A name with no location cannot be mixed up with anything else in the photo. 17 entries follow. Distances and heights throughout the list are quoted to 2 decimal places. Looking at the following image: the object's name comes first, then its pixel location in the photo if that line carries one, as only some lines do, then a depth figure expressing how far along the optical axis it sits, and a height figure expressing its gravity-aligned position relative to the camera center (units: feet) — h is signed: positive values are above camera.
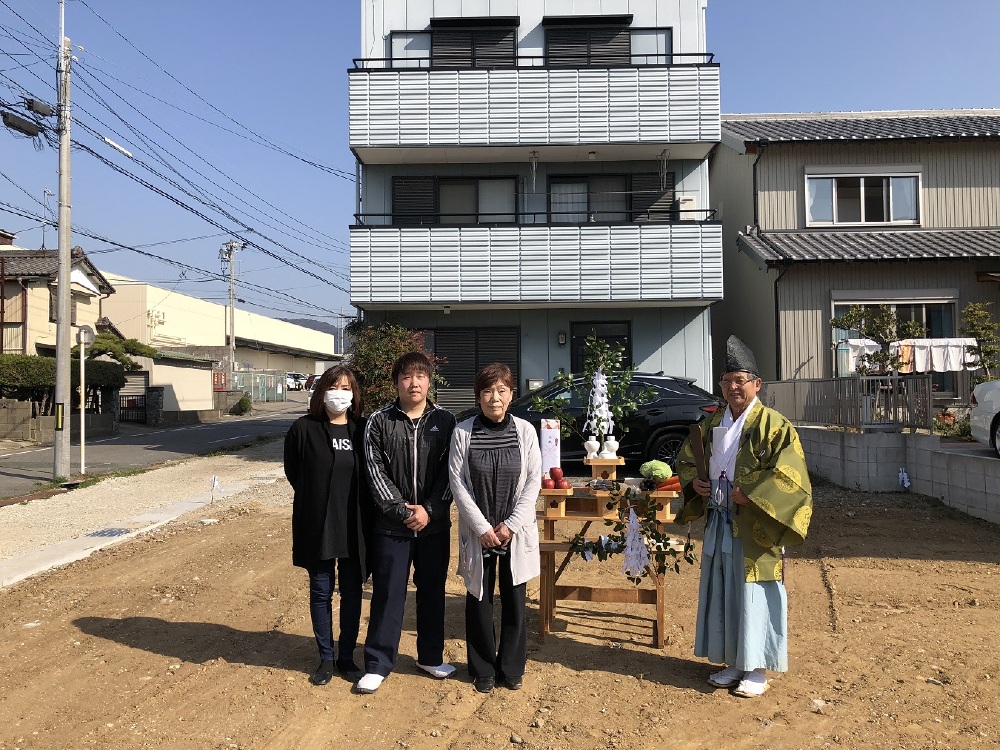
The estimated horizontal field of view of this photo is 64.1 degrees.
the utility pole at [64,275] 46.19 +7.43
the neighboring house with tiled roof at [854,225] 50.01 +11.12
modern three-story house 48.75 +14.16
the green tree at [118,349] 90.84 +6.23
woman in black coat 14.25 -2.01
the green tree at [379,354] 45.19 +2.56
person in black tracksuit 13.80 -2.02
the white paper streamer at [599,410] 18.93 -0.36
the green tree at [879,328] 43.80 +3.61
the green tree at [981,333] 42.98 +3.24
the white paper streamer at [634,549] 15.63 -3.04
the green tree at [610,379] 20.12 +0.40
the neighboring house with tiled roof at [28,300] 89.97 +11.75
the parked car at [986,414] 27.81 -0.87
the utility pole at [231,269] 133.28 +22.67
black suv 37.09 -1.28
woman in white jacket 13.62 -2.10
